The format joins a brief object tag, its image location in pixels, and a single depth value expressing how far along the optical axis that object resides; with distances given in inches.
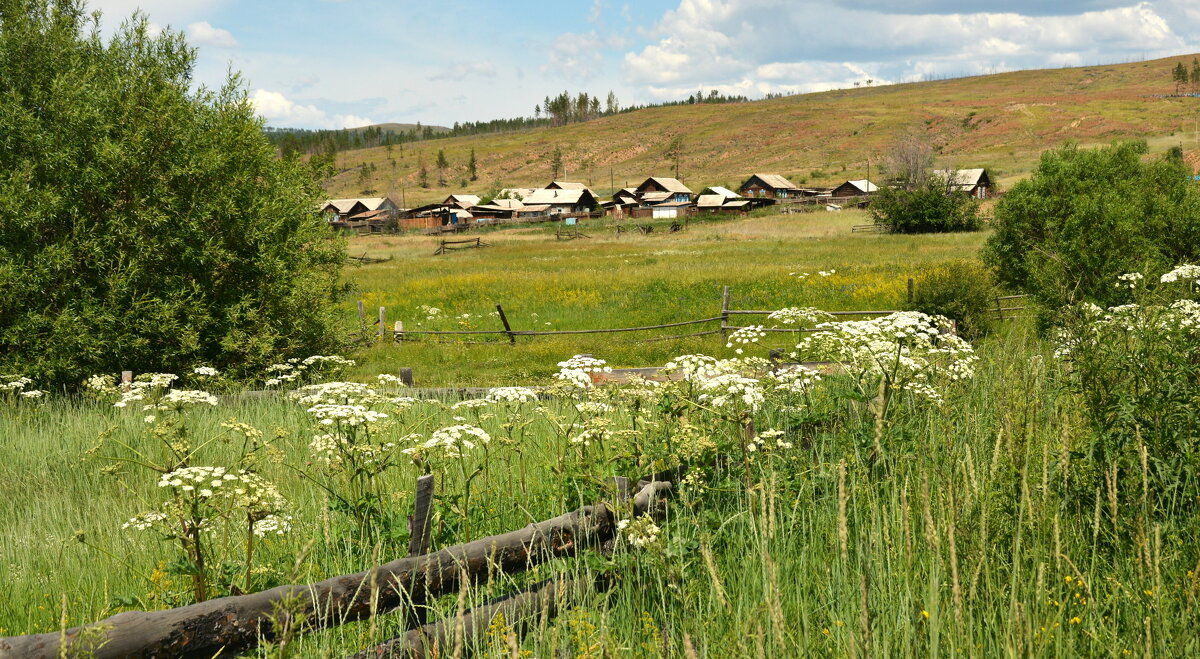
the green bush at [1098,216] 719.1
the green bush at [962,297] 772.6
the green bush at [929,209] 2047.2
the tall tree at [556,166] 5620.1
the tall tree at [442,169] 6042.3
